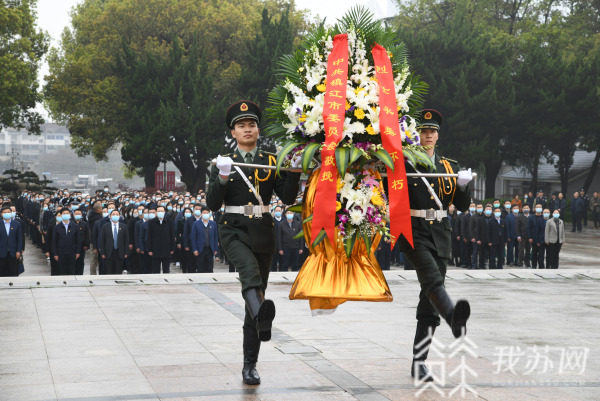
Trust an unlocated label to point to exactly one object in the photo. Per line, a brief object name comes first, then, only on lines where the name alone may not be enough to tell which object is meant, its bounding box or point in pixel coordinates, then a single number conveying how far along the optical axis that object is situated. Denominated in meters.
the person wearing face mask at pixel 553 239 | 21.44
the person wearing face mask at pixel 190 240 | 19.69
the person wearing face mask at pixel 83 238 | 17.95
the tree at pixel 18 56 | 44.22
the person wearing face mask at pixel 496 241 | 21.97
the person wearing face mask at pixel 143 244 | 18.89
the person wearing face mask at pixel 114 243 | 18.00
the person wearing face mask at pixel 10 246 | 16.62
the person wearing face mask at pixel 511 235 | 22.62
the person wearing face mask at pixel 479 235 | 22.02
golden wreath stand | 6.73
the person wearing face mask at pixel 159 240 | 18.72
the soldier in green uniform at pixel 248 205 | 6.82
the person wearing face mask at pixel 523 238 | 22.56
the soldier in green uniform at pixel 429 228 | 6.91
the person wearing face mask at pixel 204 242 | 19.06
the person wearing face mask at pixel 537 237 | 21.97
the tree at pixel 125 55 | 49.47
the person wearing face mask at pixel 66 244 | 17.70
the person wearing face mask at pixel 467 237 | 22.47
